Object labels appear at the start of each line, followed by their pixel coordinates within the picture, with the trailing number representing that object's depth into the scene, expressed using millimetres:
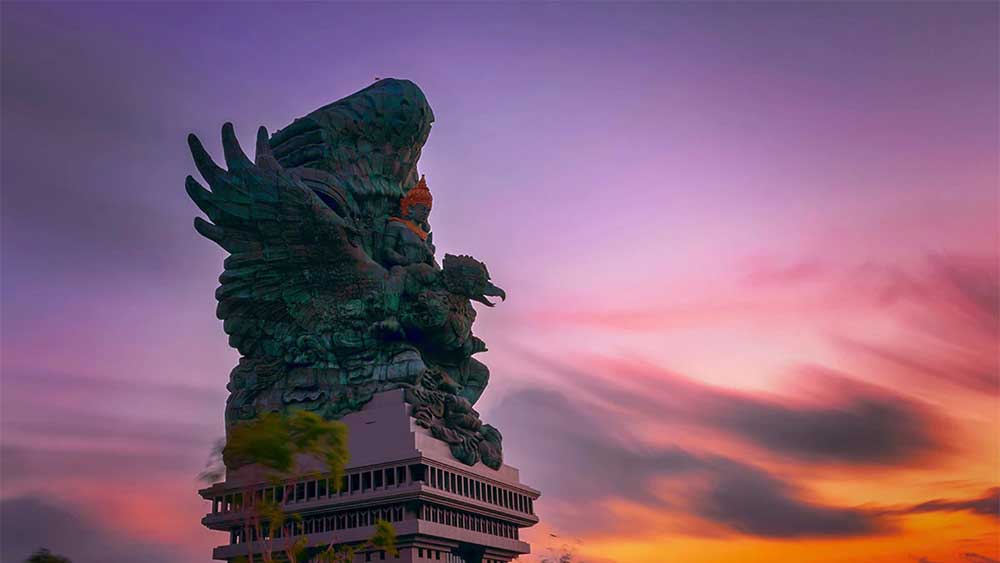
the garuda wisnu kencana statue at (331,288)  76875
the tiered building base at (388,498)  74625
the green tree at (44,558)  43747
